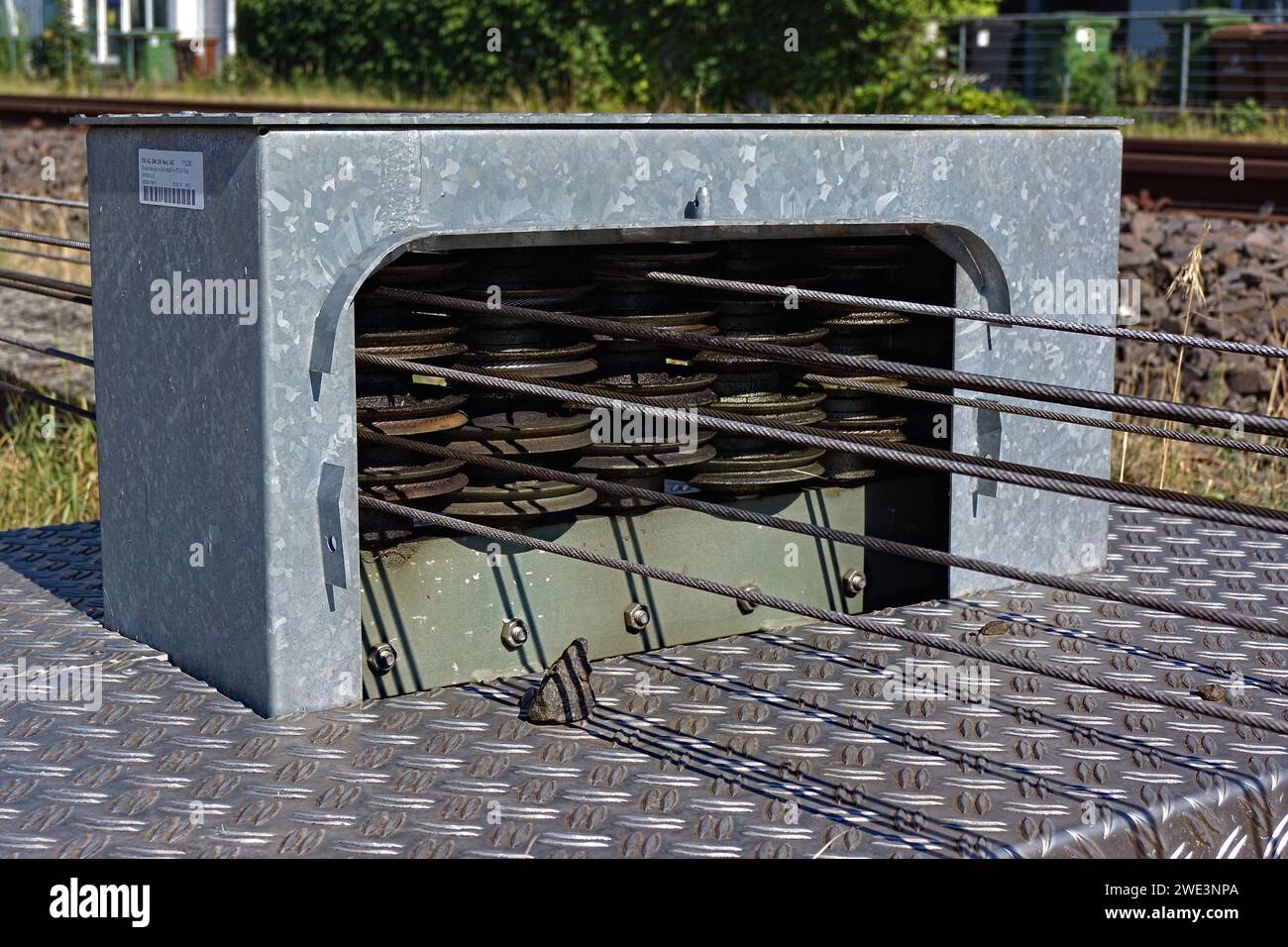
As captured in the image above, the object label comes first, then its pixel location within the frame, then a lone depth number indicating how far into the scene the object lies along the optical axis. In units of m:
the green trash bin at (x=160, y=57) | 34.84
